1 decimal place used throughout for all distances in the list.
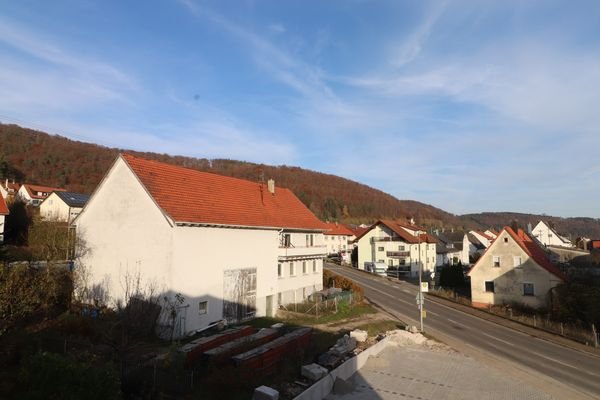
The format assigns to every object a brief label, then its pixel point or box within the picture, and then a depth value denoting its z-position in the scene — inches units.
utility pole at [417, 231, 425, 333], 1143.3
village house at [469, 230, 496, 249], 3990.7
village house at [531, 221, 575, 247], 3656.5
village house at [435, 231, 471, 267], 2955.2
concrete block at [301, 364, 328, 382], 640.4
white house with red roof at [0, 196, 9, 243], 1748.3
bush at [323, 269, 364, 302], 1502.7
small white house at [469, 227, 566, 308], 1508.4
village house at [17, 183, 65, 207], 3201.8
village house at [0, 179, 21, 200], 2775.1
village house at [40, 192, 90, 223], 2674.7
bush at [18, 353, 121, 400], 351.3
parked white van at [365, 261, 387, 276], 2470.5
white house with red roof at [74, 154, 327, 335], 873.5
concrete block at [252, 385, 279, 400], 508.7
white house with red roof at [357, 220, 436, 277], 2513.5
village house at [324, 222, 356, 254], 3978.8
